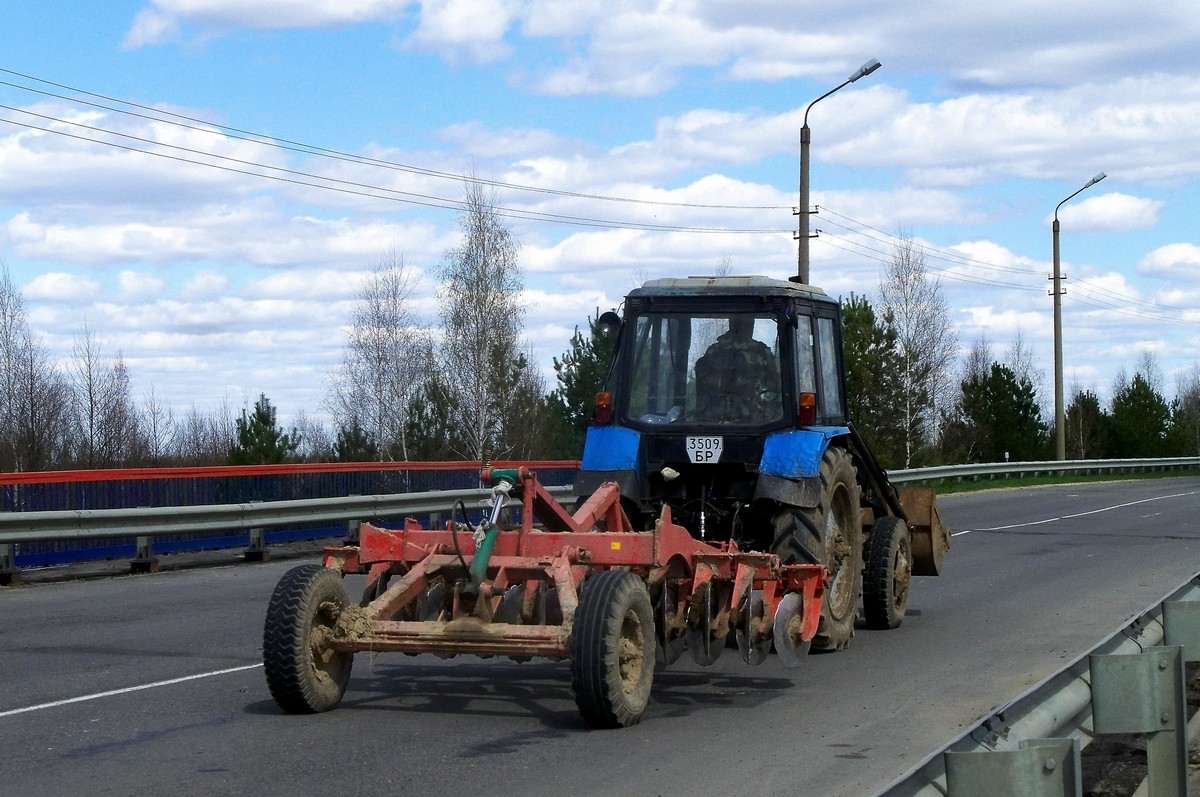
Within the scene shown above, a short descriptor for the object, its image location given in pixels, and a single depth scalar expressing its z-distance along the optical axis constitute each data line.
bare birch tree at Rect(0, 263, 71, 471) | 45.53
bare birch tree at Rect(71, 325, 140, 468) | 49.69
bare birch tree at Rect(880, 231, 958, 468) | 60.09
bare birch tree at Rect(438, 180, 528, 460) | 48.22
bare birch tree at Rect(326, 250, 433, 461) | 51.41
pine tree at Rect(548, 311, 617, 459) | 45.19
